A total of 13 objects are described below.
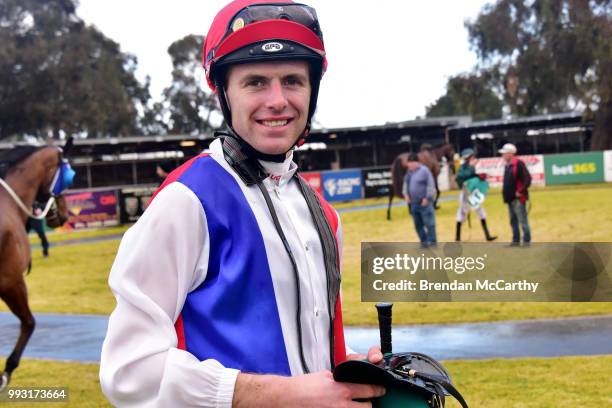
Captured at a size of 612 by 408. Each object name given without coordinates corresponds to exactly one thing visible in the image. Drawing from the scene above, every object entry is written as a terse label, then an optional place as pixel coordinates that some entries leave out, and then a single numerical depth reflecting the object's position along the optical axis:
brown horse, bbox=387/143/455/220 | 17.11
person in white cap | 11.42
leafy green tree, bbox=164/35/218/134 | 42.88
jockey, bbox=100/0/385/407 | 1.34
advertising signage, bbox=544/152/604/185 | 24.09
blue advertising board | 24.78
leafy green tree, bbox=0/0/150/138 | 32.62
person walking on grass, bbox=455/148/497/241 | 12.44
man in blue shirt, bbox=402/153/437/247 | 11.28
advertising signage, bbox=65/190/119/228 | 20.53
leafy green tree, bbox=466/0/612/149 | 26.70
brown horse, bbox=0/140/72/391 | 5.82
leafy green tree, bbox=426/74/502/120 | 31.17
